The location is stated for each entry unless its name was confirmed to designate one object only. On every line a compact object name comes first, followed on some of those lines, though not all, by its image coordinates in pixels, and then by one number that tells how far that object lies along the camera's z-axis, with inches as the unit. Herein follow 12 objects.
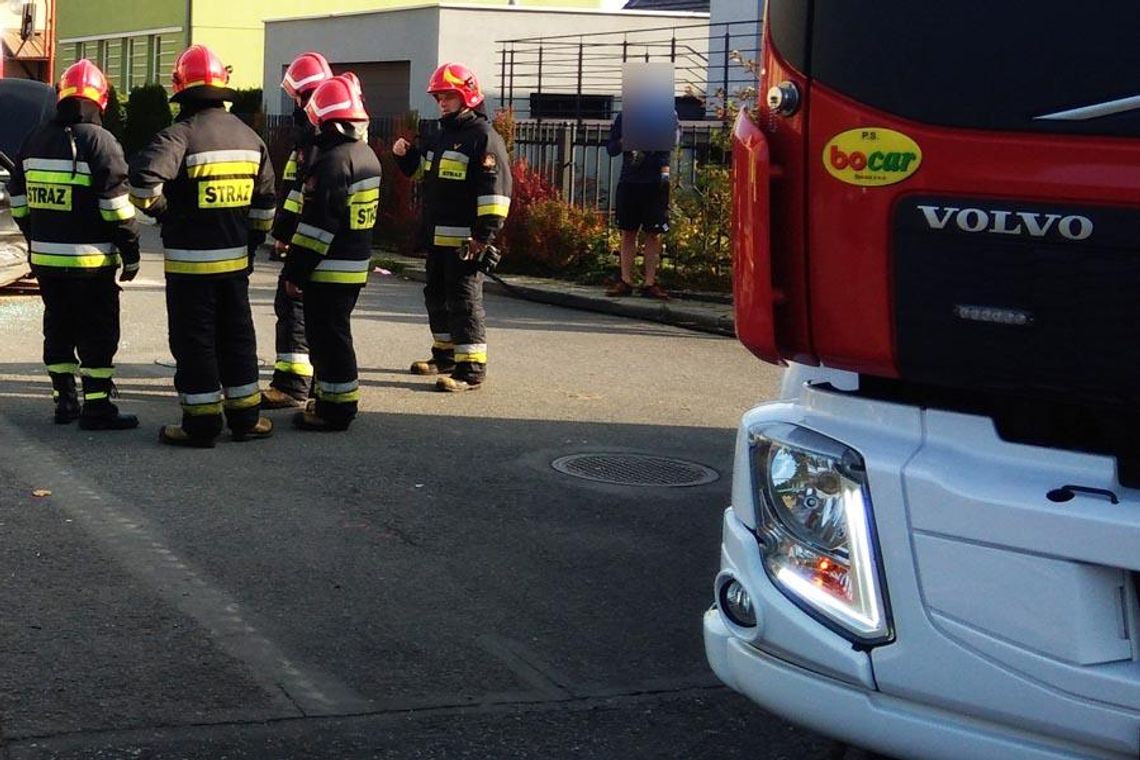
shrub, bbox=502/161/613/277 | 671.8
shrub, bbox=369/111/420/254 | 778.8
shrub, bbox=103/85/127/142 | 1362.0
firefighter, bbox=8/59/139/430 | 327.0
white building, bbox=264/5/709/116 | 1075.3
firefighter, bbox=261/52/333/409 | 371.2
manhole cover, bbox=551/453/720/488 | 307.0
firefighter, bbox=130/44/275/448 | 314.8
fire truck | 114.7
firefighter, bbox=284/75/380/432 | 331.9
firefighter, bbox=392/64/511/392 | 387.5
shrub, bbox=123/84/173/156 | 1343.5
